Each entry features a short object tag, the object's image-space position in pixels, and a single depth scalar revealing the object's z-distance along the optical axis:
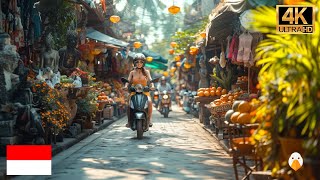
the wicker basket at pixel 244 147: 6.22
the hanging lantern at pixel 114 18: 24.02
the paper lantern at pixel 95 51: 23.29
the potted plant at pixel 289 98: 3.79
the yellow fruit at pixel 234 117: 7.31
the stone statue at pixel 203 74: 24.86
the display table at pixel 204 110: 17.56
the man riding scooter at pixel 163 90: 28.05
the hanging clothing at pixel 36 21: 14.13
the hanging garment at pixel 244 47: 12.84
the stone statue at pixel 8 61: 10.16
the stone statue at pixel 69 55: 17.70
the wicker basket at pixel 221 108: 13.05
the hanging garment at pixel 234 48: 13.66
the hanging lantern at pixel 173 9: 20.03
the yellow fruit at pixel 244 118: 7.00
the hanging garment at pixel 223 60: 16.91
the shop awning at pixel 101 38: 22.86
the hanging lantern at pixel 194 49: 25.98
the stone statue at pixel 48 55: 15.45
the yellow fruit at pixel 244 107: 7.45
